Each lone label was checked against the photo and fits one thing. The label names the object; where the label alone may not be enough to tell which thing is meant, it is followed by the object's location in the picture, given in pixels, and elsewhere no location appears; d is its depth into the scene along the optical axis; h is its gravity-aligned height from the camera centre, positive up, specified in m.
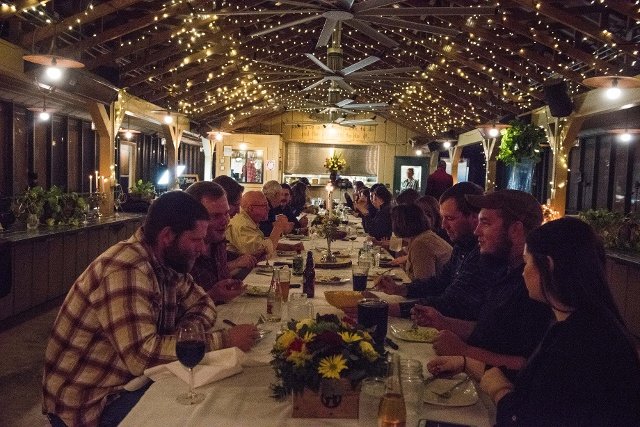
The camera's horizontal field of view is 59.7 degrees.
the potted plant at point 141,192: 9.94 -0.40
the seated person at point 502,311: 2.04 -0.49
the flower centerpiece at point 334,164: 12.84 +0.28
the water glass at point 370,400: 1.51 -0.65
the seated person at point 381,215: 7.05 -0.48
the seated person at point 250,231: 4.75 -0.50
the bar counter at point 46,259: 5.47 -1.04
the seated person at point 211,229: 3.32 -0.35
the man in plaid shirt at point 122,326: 1.83 -0.53
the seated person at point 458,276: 2.76 -0.51
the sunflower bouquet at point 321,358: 1.46 -0.48
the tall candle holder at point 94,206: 8.30 -0.58
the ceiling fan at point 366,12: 4.43 +1.40
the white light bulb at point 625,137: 7.90 +0.75
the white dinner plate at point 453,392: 1.66 -0.65
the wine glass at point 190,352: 1.62 -0.53
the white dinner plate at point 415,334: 2.31 -0.66
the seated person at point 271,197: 6.72 -0.29
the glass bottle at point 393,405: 1.34 -0.55
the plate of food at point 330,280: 3.61 -0.68
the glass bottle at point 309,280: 3.16 -0.60
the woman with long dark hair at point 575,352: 1.39 -0.43
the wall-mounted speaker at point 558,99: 8.17 +1.27
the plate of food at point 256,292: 3.15 -0.67
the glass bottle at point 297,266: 4.01 -0.66
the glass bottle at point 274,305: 2.56 -0.60
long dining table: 1.49 -0.66
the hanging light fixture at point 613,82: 5.20 +0.98
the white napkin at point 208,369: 1.75 -0.63
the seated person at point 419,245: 4.02 -0.49
